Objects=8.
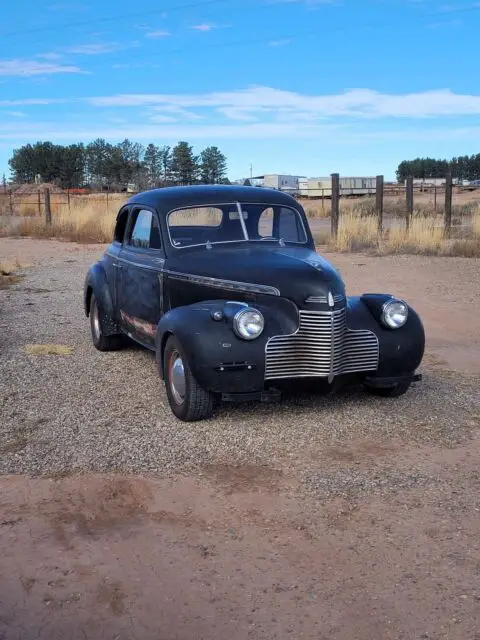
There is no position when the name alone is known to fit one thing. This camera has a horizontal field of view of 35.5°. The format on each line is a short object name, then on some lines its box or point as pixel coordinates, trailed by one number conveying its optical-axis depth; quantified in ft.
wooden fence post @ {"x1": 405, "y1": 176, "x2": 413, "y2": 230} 66.08
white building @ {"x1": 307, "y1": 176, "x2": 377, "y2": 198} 204.13
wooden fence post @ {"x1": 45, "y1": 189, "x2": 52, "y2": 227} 86.36
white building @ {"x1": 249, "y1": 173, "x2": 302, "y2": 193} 198.01
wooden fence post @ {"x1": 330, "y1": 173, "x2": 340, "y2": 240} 67.02
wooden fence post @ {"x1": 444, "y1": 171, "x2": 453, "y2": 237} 65.77
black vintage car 17.17
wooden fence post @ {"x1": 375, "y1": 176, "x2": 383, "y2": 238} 67.31
